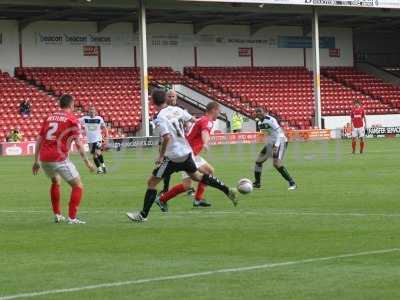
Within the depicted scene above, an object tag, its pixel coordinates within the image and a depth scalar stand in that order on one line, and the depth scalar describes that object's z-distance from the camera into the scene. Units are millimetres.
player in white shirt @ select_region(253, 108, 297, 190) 23188
